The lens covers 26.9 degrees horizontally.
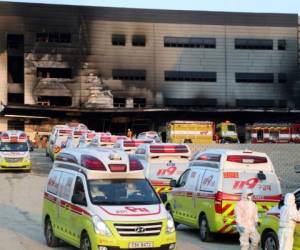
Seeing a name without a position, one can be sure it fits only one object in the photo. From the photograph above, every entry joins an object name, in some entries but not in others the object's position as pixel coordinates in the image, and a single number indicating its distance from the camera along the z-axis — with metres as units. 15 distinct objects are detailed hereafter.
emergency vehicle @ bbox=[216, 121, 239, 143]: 59.25
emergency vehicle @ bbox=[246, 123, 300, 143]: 59.97
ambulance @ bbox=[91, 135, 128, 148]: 33.56
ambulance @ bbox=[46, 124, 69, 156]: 47.34
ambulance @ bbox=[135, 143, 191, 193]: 19.14
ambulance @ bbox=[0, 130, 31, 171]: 37.19
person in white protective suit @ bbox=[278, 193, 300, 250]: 9.99
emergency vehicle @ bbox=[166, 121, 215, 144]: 51.81
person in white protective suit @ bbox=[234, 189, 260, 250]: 11.39
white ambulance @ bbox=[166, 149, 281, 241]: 14.17
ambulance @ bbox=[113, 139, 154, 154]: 26.23
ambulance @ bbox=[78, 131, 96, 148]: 38.21
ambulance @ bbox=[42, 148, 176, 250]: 11.05
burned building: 80.75
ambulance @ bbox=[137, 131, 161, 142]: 52.00
